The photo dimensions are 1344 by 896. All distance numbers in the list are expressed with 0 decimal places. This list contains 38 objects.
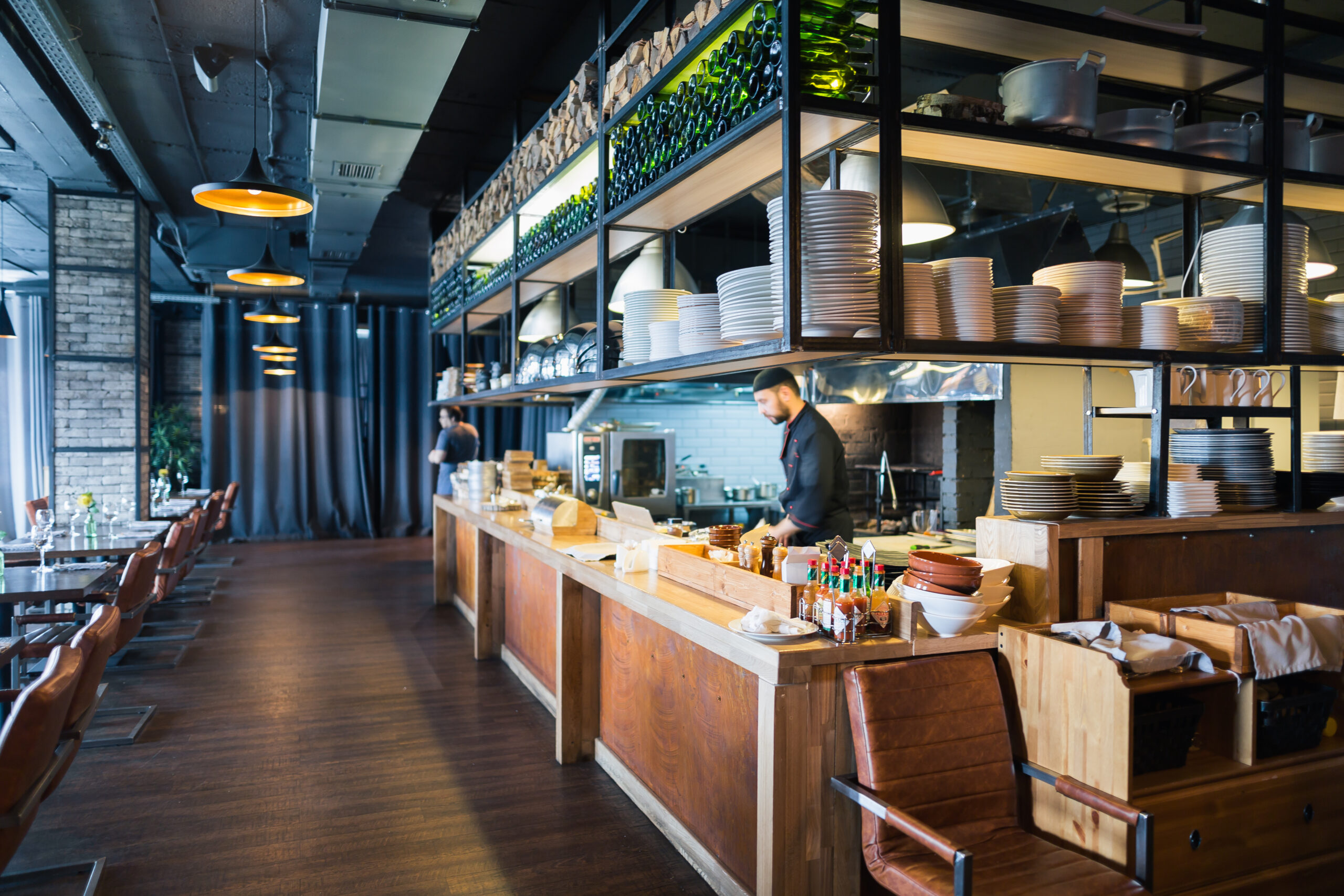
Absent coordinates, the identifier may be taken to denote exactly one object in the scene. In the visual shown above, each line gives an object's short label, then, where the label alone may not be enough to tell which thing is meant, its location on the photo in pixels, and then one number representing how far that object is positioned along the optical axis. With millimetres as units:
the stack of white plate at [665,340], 3146
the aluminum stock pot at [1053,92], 2551
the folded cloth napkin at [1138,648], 2150
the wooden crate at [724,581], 2438
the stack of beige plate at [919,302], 2418
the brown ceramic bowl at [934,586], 2283
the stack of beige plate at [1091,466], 2607
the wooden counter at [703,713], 2180
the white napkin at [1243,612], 2477
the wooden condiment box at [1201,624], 2188
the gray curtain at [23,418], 10258
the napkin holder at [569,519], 4531
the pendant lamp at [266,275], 5727
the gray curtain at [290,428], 11219
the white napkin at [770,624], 2289
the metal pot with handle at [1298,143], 2996
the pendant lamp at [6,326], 7098
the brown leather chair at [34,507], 6328
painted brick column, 7184
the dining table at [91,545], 4848
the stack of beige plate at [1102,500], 2615
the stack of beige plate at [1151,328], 2734
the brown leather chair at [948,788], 1919
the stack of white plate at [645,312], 3391
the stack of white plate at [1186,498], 2721
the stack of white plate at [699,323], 2832
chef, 3756
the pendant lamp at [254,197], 3988
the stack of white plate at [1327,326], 3080
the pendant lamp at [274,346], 9250
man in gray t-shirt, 8352
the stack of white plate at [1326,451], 3062
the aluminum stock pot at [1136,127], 2732
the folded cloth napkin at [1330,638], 2355
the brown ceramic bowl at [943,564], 2281
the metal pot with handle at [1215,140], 2873
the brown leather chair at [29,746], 1957
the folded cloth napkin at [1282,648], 2197
